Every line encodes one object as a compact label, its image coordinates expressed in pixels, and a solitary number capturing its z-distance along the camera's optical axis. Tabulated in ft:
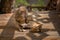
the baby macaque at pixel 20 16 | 12.61
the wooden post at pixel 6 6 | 16.78
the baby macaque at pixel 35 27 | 11.63
